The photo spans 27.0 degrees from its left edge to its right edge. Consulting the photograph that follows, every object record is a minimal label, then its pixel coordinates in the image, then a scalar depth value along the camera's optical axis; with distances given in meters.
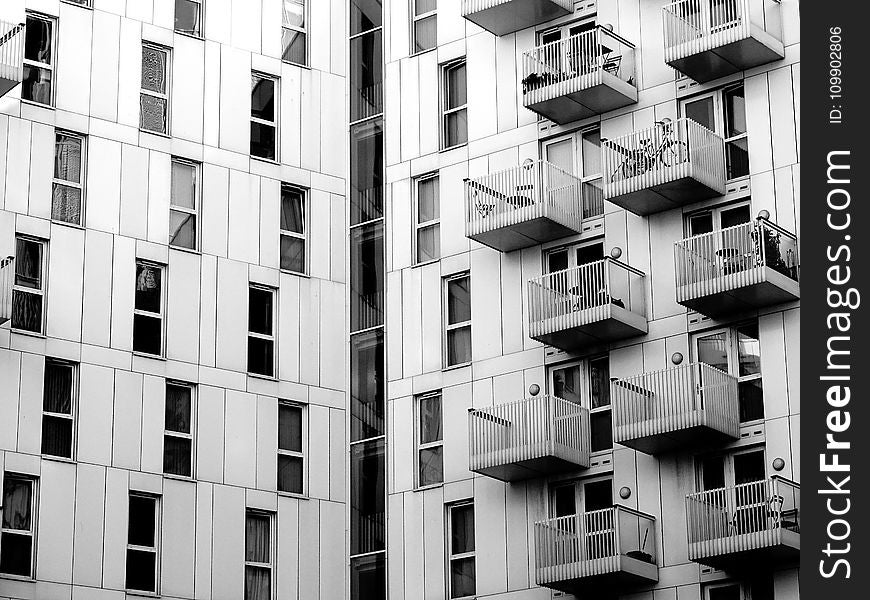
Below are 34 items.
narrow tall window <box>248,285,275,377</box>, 46.78
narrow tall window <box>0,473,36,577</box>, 41.25
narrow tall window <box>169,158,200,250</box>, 46.25
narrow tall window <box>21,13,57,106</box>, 44.66
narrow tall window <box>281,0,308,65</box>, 49.94
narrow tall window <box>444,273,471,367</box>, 45.38
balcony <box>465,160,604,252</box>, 43.50
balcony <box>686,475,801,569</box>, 37.62
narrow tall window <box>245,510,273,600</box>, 45.00
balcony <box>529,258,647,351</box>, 41.56
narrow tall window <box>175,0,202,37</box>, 47.93
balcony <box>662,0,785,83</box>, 40.91
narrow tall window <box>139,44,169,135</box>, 46.56
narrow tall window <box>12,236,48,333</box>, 43.09
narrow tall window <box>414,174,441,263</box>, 46.88
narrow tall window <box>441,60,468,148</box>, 47.19
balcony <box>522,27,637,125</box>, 43.34
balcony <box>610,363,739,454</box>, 39.38
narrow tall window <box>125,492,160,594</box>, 42.97
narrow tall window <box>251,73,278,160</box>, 48.56
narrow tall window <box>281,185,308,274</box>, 48.31
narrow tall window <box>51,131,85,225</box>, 44.38
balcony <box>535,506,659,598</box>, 39.80
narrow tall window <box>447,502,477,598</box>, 43.47
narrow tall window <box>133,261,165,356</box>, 44.81
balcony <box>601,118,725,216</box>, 41.09
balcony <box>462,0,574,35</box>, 45.41
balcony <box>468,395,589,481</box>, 41.53
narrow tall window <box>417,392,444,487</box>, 45.12
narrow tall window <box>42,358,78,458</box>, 42.69
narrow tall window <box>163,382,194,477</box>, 44.44
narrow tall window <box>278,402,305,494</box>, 46.41
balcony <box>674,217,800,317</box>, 39.34
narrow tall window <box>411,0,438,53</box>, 48.41
